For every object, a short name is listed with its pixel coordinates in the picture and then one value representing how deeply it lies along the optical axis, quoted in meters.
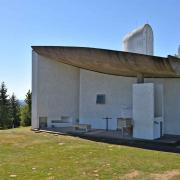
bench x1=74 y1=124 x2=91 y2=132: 16.99
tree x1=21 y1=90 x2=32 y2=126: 38.63
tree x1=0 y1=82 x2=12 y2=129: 49.67
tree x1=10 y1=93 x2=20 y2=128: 55.50
